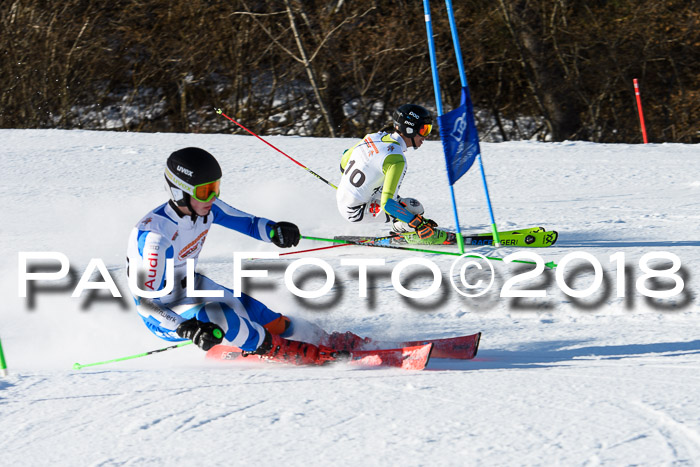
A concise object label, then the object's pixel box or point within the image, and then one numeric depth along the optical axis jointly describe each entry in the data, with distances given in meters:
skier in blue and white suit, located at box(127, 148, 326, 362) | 8.25
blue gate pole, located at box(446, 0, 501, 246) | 13.35
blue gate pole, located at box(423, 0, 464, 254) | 13.05
